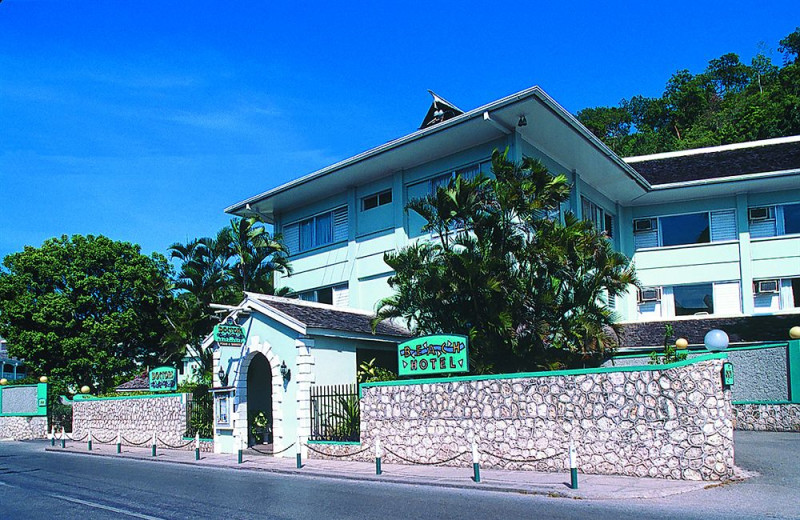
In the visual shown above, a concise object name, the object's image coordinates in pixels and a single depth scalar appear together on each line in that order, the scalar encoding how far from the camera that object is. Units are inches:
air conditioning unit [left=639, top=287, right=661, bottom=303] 1197.9
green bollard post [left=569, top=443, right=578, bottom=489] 515.2
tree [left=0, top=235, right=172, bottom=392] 1509.6
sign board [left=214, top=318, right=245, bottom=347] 848.9
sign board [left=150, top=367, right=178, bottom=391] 1075.9
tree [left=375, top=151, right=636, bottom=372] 733.9
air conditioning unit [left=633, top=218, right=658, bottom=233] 1233.3
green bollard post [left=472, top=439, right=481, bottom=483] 571.5
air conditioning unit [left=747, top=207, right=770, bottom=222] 1143.6
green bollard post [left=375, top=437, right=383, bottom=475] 640.8
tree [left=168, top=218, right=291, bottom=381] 1156.5
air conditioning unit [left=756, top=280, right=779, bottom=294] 1120.1
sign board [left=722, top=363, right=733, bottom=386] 552.1
